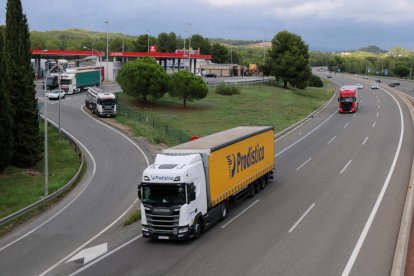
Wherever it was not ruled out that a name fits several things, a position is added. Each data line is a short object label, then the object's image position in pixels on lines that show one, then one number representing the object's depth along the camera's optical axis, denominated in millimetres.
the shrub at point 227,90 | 91688
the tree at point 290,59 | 104500
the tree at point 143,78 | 72875
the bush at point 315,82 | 140125
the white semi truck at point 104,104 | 64312
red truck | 71375
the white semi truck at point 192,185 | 21172
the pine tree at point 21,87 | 43562
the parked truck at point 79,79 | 89188
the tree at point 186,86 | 73250
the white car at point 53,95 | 80200
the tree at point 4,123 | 40000
